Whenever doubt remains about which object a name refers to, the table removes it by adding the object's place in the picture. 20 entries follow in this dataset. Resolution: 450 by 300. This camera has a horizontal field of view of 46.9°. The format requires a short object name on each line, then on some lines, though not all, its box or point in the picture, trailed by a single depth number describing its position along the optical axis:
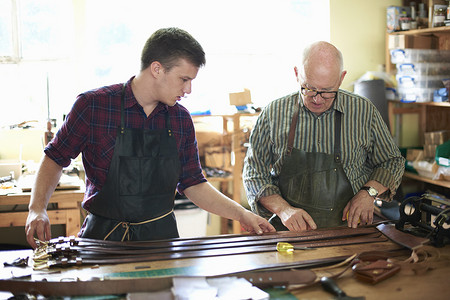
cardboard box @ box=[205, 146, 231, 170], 4.94
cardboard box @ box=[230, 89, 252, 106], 4.81
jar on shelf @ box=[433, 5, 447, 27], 4.54
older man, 2.66
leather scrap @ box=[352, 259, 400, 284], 1.83
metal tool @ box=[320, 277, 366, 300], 1.69
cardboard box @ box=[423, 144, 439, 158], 4.83
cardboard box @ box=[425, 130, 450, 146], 4.80
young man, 2.45
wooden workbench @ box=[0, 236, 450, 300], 1.75
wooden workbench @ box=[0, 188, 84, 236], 3.84
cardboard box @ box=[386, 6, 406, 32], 5.02
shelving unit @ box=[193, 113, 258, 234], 4.78
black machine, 2.19
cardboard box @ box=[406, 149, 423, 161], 4.88
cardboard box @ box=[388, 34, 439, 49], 4.84
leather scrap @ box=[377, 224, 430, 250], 2.14
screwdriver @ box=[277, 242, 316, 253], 2.11
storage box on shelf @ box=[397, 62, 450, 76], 4.75
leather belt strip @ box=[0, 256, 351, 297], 1.71
